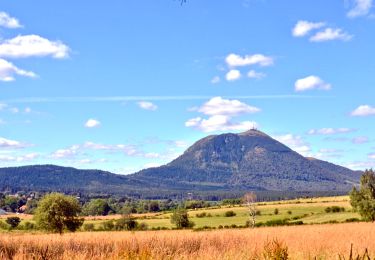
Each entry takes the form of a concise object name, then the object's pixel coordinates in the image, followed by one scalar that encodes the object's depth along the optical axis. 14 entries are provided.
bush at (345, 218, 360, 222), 74.29
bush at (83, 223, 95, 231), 103.99
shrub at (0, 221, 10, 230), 112.88
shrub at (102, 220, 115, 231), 103.18
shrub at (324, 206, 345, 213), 112.99
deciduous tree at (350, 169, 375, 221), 71.62
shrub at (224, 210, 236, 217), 123.25
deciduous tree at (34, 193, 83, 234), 69.38
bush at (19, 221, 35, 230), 116.69
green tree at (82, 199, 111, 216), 174.38
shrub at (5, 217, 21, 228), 125.81
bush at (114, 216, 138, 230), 103.59
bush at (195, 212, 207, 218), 123.81
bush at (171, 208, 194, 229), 101.12
